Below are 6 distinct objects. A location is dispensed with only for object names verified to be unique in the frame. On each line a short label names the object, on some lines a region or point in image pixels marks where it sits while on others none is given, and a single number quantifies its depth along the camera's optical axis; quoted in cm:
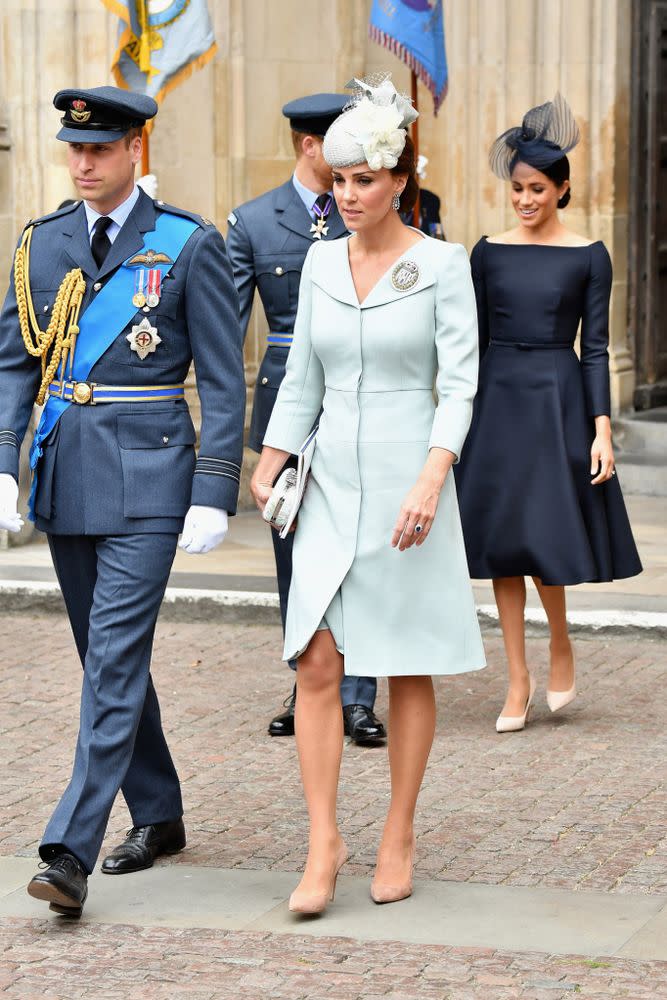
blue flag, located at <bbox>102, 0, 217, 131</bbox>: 1934
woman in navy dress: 1325
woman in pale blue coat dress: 957
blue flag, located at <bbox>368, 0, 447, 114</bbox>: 2108
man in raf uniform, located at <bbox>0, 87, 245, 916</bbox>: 966
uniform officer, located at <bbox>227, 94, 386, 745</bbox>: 1316
